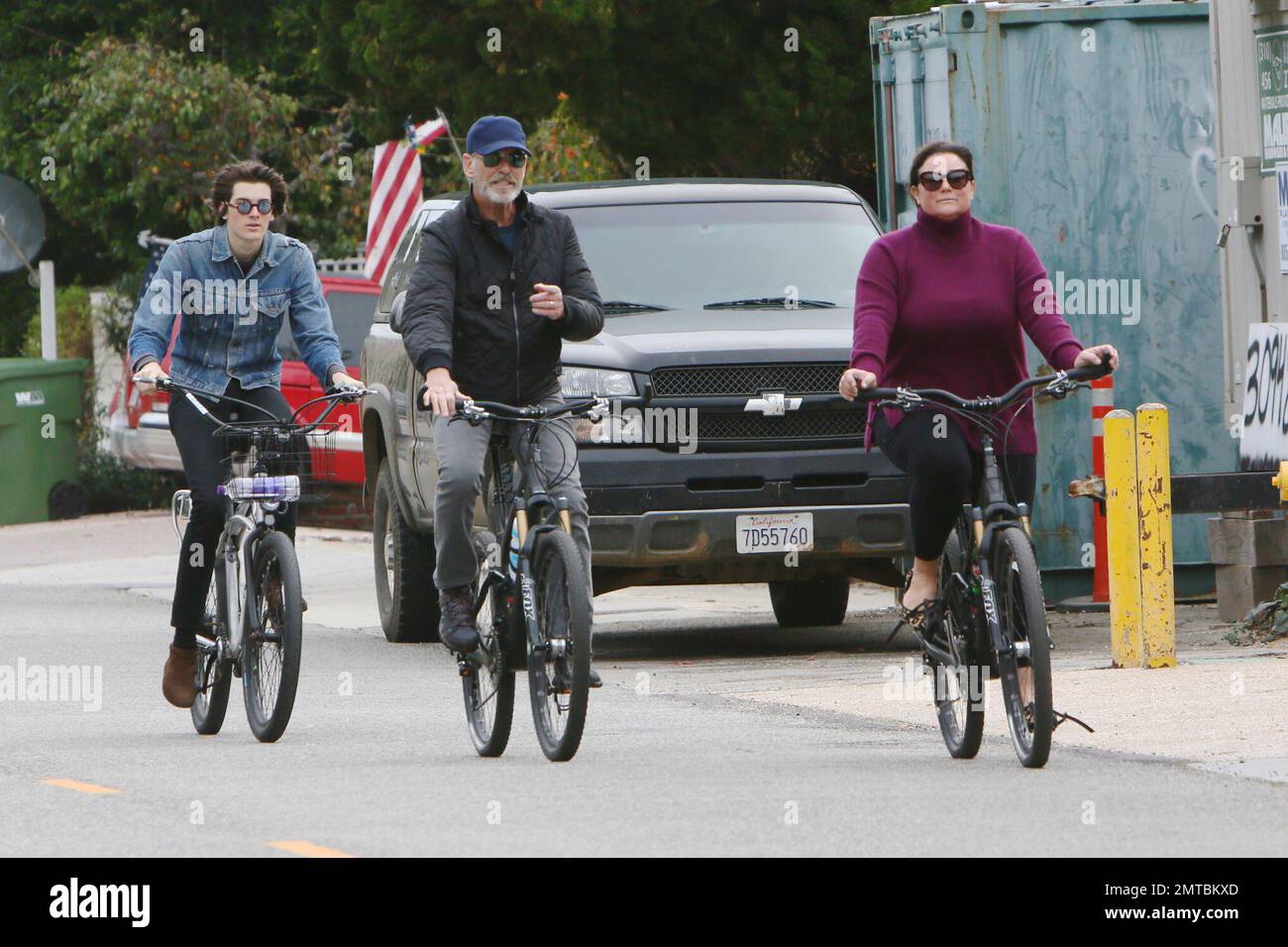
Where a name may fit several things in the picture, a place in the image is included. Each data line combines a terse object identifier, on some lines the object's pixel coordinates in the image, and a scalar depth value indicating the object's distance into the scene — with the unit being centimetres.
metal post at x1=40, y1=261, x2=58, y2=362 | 2350
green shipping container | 1327
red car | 1862
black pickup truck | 1114
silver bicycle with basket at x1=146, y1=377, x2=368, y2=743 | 861
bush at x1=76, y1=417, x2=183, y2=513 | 2331
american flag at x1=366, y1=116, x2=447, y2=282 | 2003
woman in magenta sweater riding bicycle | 805
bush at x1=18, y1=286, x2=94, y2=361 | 2736
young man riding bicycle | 894
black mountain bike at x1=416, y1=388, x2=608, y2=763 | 789
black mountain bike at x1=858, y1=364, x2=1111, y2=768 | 762
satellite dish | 2411
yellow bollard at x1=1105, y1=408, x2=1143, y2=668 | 1055
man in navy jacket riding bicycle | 827
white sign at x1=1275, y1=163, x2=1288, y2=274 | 1236
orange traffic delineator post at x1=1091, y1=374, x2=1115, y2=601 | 1295
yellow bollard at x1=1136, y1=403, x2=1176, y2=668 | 1053
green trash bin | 2194
